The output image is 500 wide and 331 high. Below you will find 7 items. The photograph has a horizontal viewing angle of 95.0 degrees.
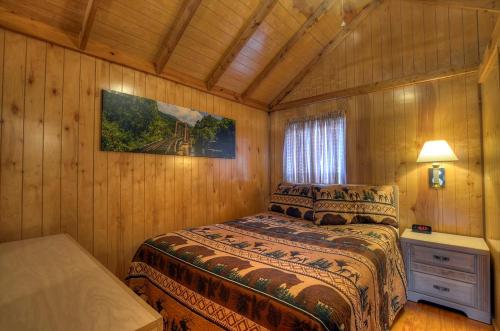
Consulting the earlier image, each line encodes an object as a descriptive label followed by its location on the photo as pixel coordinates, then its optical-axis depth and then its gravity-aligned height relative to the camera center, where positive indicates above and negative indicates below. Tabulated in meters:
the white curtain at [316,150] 2.98 +0.25
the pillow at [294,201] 2.57 -0.38
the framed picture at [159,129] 2.04 +0.43
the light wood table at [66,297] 0.64 -0.43
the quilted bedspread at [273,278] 0.98 -0.57
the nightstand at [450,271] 1.80 -0.87
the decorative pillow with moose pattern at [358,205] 2.21 -0.37
